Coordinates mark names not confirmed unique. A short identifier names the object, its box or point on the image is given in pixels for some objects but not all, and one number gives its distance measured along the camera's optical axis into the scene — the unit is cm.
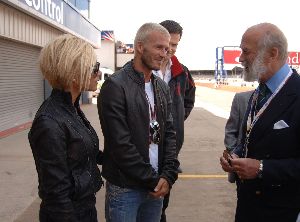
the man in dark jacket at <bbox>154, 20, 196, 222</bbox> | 377
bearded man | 217
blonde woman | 204
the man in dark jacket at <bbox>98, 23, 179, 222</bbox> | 257
